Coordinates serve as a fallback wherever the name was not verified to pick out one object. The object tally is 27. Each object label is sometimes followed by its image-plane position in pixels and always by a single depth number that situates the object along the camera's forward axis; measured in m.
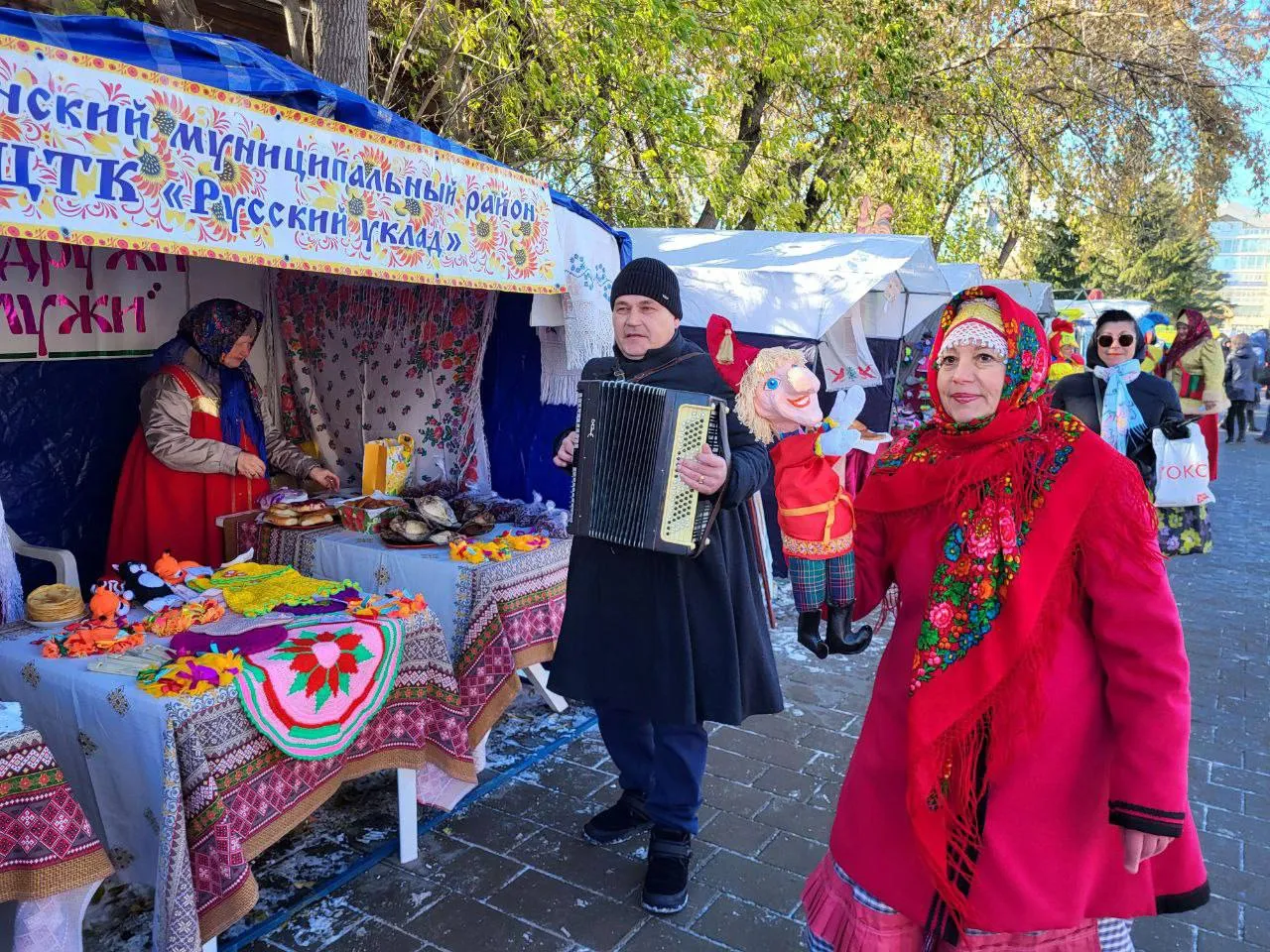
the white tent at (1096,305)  17.92
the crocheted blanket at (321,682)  2.58
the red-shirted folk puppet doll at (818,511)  1.91
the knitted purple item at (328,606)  3.06
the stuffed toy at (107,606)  2.82
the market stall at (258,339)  2.38
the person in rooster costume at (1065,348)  6.27
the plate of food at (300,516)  4.09
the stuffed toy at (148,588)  3.07
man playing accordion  2.81
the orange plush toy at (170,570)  3.19
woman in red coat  1.62
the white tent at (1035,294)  12.41
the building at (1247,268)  100.12
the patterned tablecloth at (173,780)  2.30
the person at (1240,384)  15.79
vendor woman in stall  3.94
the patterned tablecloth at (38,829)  2.08
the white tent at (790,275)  6.20
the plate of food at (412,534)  3.92
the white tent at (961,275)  9.58
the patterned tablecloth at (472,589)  3.53
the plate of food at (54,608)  2.84
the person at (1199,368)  7.79
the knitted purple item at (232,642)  2.68
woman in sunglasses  5.05
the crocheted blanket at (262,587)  3.09
